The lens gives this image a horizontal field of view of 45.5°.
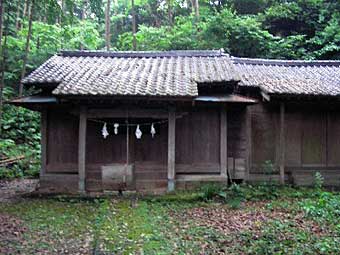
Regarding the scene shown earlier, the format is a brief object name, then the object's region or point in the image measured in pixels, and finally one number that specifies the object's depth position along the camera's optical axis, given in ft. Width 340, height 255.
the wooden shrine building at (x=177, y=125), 39.83
